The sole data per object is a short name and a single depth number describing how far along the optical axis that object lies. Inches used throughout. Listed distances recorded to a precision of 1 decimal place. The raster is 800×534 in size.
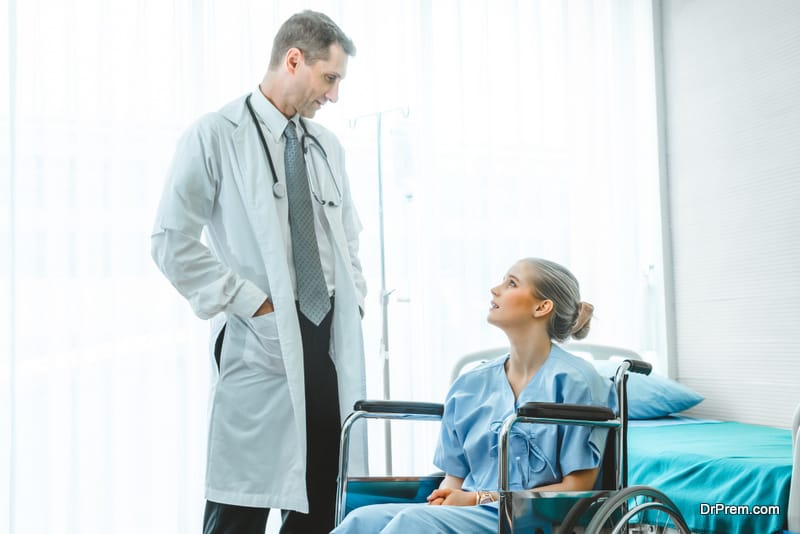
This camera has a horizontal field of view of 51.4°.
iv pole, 118.0
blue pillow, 125.6
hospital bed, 67.8
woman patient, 65.3
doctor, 71.4
